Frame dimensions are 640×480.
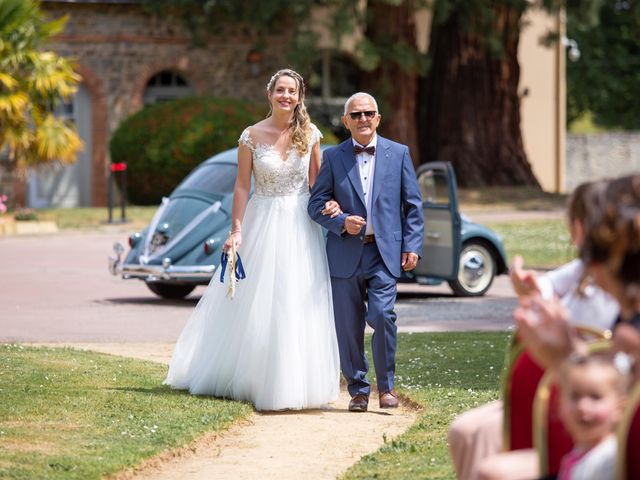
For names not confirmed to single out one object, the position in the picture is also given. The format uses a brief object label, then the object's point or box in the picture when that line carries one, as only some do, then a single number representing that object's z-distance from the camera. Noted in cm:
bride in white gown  1399
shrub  4736
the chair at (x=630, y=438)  579
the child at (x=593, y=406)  584
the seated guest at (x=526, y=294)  702
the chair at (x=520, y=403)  704
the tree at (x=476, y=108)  5422
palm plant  4103
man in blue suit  1394
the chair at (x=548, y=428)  643
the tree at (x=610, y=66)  7676
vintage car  2342
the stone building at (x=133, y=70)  5371
